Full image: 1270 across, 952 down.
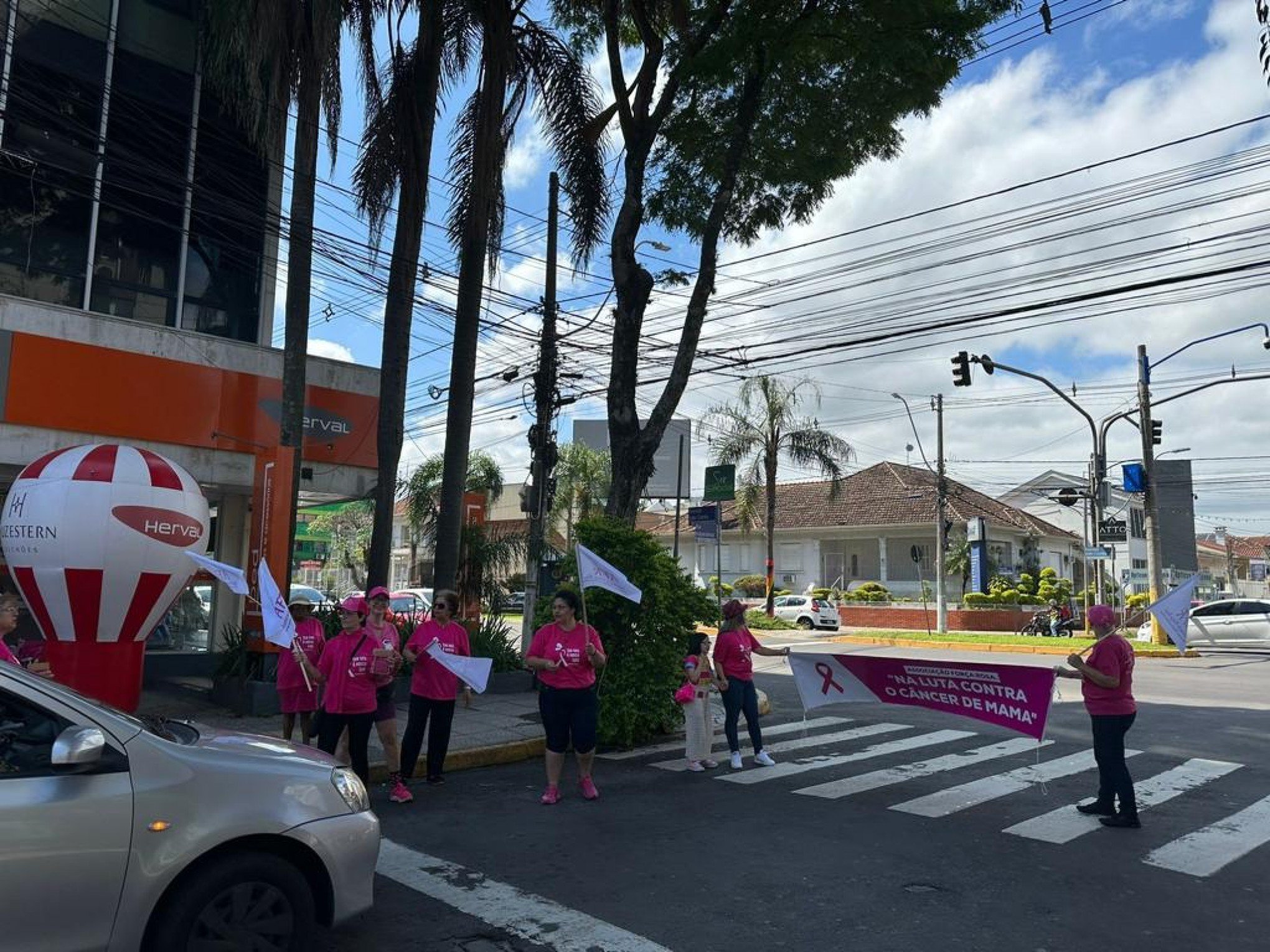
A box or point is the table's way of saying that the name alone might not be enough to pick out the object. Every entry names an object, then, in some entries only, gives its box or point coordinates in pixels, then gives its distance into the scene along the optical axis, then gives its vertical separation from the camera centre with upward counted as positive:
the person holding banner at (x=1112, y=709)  6.88 -0.86
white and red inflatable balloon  8.73 +0.17
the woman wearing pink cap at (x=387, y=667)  7.29 -0.70
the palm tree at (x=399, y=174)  13.79 +5.89
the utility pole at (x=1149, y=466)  26.41 +3.40
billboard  44.31 +6.29
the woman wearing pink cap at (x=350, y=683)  7.16 -0.80
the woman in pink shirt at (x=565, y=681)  7.58 -0.81
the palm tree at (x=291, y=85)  11.15 +6.05
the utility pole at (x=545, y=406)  17.12 +3.07
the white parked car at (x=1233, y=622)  26.48 -0.88
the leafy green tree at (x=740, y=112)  12.95 +6.78
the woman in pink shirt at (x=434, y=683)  7.90 -0.88
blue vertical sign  37.66 +1.38
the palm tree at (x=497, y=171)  14.24 +6.32
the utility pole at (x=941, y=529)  31.06 +1.86
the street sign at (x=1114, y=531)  27.02 +1.58
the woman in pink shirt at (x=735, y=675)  9.20 -0.89
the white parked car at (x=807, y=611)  34.75 -1.05
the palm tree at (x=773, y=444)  34.41 +4.94
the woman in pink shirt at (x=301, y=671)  8.19 -0.83
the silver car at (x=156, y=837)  3.39 -1.01
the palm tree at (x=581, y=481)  45.59 +4.59
